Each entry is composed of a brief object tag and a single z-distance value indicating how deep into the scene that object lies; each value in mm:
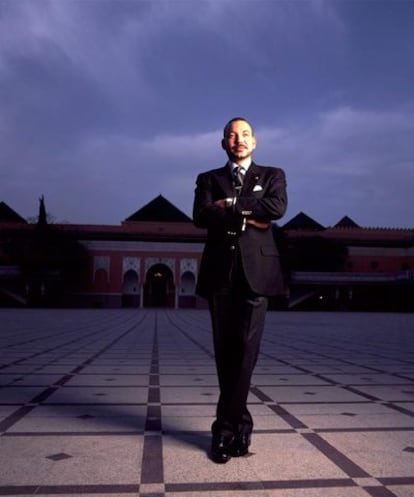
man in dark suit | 2645
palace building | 39625
